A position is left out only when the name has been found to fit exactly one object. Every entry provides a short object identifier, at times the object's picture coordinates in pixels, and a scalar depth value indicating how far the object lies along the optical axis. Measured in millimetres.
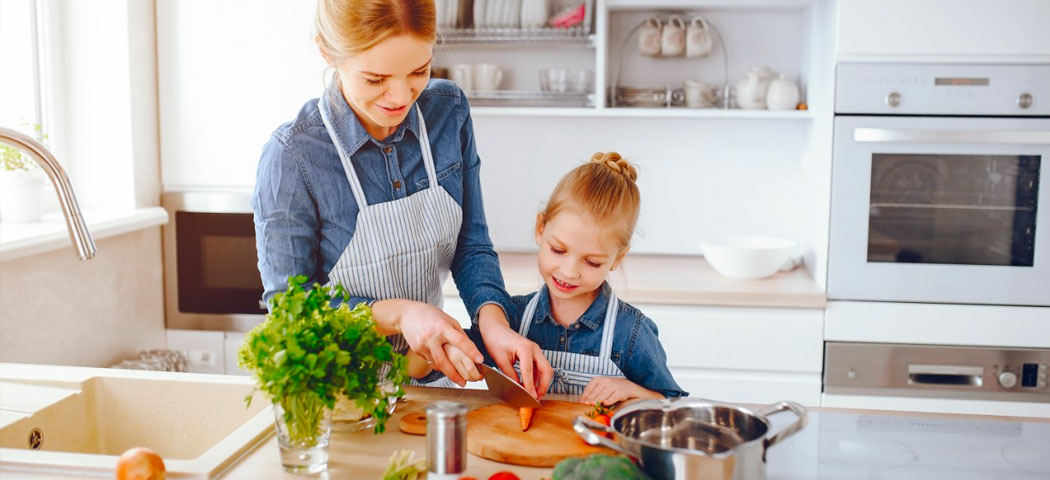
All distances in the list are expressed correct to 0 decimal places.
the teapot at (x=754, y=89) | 2934
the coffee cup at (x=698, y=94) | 2977
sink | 1424
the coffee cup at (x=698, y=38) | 2980
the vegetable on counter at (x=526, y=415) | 1229
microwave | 2875
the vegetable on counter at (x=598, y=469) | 930
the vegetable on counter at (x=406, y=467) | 1056
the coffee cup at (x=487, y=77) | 3027
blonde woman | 1357
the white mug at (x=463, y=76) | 3020
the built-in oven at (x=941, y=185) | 2547
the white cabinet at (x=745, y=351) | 2615
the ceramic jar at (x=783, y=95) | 2895
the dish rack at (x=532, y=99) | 2967
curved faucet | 1146
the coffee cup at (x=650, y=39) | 3002
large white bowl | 2725
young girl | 1589
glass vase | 1064
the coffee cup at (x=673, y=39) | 2986
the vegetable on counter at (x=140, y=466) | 1047
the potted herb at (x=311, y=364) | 1037
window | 2596
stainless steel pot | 943
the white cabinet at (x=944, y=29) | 2518
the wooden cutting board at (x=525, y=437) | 1143
